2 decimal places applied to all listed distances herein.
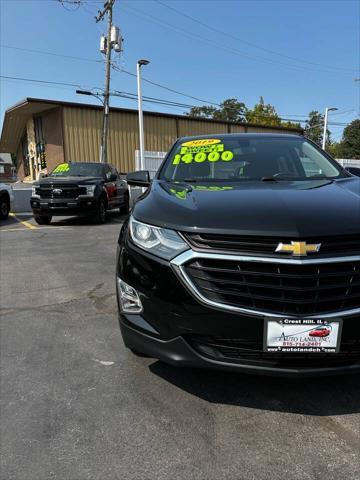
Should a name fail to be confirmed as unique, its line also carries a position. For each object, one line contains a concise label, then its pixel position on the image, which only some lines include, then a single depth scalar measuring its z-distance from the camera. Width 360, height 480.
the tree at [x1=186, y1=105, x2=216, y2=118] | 75.50
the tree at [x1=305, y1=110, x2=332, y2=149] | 90.88
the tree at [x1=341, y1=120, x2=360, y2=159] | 67.38
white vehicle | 12.25
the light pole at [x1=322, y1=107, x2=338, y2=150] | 33.69
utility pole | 21.31
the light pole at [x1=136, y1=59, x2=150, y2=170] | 20.02
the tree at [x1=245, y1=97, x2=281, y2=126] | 55.69
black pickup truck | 10.83
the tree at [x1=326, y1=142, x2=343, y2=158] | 73.12
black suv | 2.02
